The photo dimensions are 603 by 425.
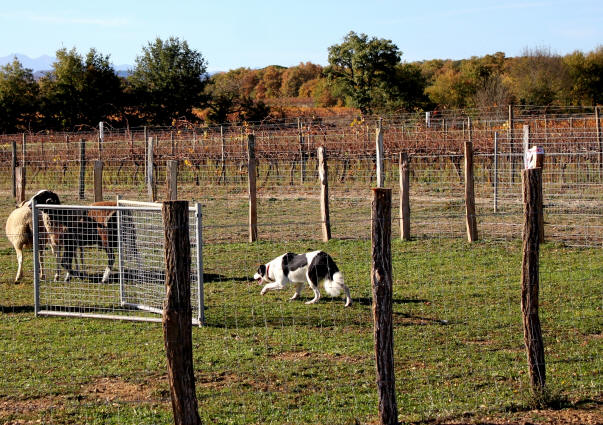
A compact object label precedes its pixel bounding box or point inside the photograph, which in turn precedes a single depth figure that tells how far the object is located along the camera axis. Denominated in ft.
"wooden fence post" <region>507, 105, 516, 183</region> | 84.69
